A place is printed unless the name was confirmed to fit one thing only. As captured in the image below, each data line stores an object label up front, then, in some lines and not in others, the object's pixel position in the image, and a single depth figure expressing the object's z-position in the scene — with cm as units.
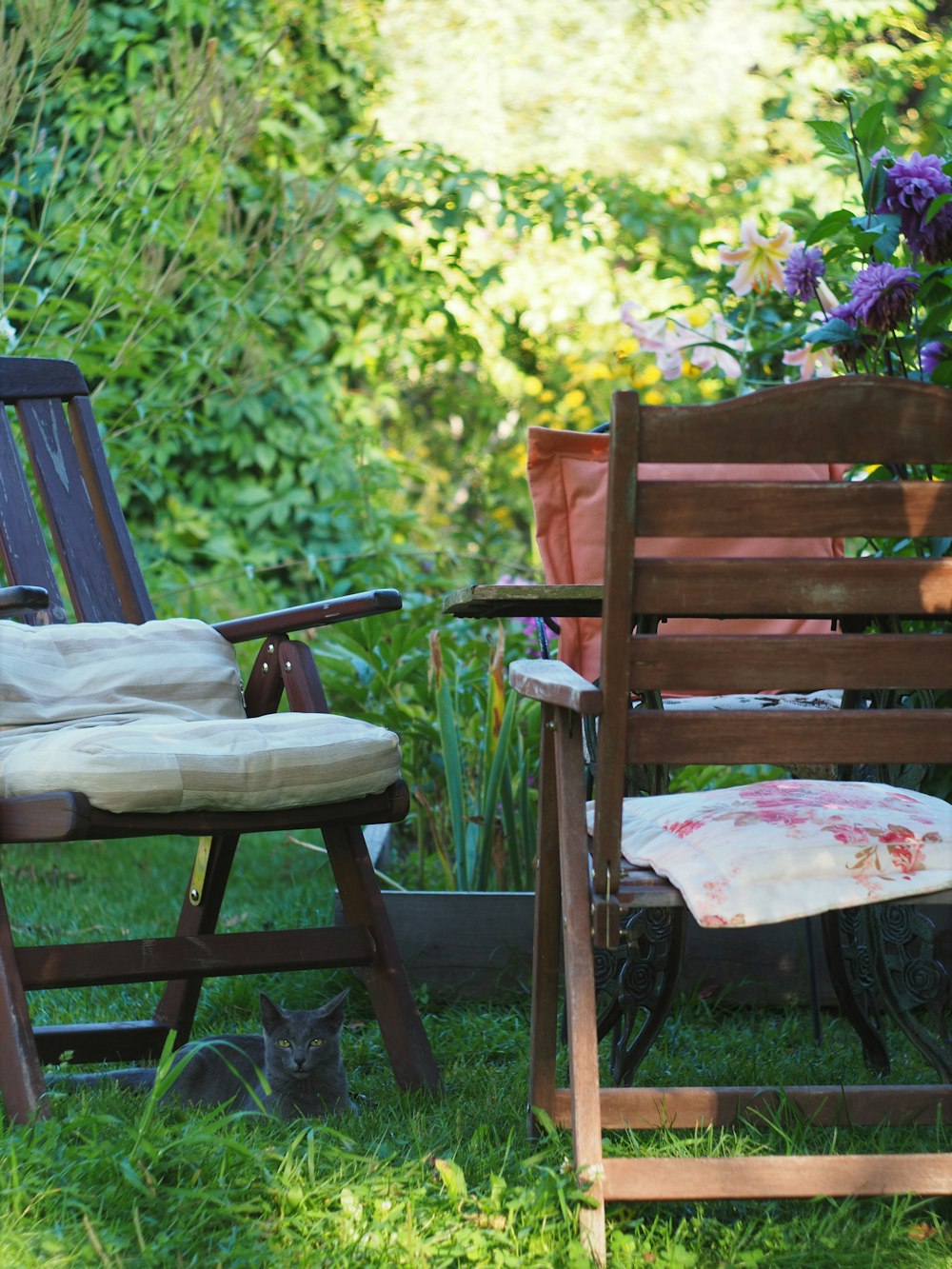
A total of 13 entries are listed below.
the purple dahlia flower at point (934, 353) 482
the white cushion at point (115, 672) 455
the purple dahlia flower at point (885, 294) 436
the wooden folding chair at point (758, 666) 278
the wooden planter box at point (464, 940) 534
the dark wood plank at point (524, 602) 366
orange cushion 483
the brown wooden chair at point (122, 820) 362
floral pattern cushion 284
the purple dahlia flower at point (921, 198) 443
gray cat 414
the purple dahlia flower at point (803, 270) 511
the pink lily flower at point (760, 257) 555
